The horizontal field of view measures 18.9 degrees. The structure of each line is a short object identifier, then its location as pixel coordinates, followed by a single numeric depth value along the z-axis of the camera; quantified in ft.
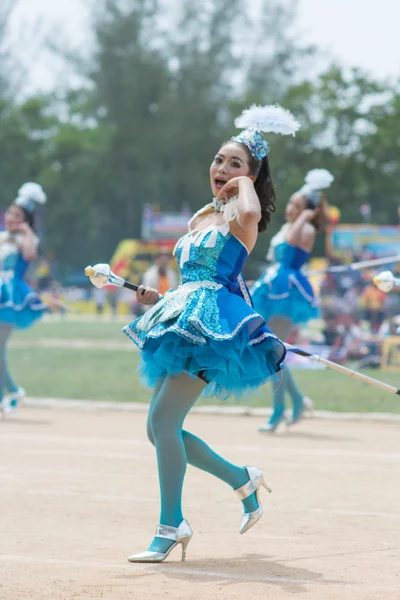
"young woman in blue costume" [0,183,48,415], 41.27
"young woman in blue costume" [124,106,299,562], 18.85
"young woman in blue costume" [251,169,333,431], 37.96
